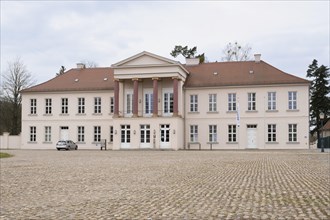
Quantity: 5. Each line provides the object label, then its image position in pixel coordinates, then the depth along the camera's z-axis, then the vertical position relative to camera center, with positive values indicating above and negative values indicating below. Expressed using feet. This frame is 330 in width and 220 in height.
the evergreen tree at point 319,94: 214.07 +16.83
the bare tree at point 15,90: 210.38 +18.02
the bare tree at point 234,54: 217.97 +35.86
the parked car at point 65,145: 157.58 -5.04
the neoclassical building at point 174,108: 154.30 +7.72
